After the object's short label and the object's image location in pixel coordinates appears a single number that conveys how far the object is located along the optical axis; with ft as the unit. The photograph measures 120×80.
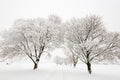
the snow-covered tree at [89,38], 64.85
